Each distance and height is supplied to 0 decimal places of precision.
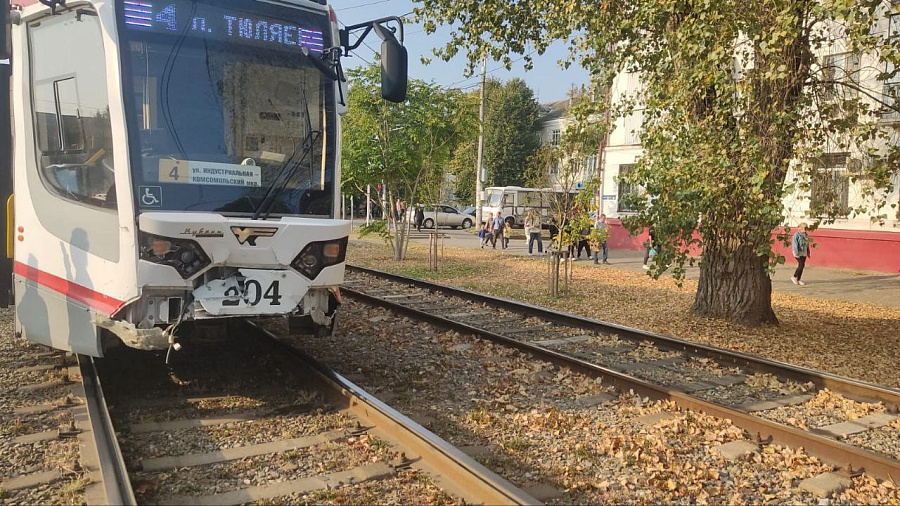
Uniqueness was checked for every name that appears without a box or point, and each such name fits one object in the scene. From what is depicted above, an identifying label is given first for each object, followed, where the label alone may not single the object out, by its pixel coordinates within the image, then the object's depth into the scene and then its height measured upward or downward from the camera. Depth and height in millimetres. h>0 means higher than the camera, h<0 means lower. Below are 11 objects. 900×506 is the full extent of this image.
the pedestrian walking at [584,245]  22841 -1934
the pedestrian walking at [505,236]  27450 -1993
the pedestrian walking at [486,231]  28094 -1847
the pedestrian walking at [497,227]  26688 -1579
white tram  5234 +148
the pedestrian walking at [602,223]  21297 -1154
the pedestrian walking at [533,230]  24469 -1523
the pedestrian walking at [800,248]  16188 -1360
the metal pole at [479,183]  36938 +117
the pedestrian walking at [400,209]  20606 -735
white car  45969 -2142
